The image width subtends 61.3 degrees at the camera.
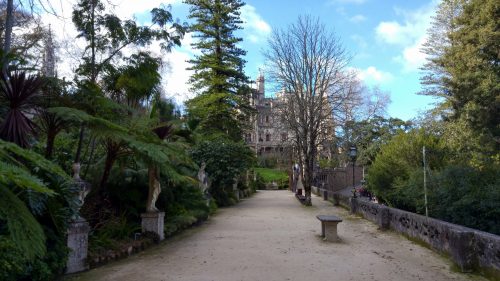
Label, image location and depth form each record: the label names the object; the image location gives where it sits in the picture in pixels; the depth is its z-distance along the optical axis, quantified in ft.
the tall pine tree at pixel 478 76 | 52.11
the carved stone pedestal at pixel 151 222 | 32.01
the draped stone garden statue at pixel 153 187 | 33.17
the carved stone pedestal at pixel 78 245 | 20.80
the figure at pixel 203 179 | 57.77
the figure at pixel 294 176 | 123.83
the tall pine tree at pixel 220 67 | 99.86
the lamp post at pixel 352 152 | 72.09
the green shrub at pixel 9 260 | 14.70
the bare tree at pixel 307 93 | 74.95
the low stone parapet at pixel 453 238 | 20.90
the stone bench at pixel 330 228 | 33.14
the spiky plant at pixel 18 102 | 19.07
